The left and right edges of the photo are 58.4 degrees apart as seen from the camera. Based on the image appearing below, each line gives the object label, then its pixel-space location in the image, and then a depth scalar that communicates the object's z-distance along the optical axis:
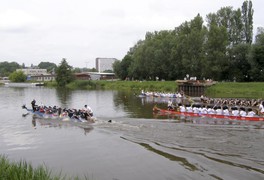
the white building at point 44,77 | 137.11
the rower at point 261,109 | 23.03
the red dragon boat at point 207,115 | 22.31
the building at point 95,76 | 112.14
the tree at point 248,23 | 58.71
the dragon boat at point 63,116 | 23.16
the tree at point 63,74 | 86.84
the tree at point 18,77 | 131.47
